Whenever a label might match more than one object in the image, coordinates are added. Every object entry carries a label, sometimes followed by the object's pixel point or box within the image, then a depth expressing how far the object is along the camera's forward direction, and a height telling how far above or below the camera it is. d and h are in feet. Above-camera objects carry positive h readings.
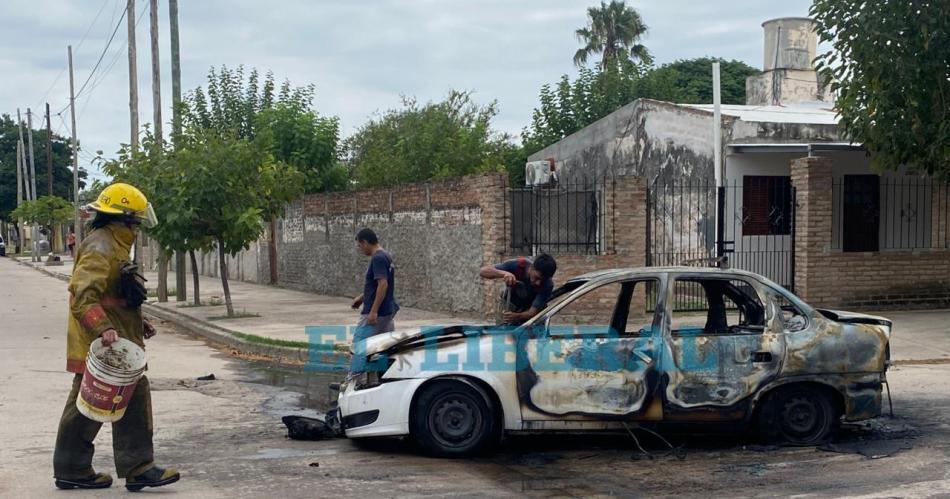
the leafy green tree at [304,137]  99.45 +8.44
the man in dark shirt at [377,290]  30.27 -2.13
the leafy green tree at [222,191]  59.88 +1.90
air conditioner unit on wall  59.41 +2.91
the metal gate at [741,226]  65.21 -0.52
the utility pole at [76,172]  143.02 +7.45
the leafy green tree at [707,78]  165.99 +24.26
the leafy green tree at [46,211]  189.57 +2.23
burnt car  24.21 -3.85
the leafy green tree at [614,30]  170.30 +32.45
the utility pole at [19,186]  212.48 +7.88
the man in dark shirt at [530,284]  27.53 -1.80
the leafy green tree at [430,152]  103.55 +7.35
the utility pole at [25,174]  219.82 +11.14
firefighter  20.89 -2.42
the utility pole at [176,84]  74.59 +10.78
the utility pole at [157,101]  75.31 +9.49
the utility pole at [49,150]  210.53 +15.41
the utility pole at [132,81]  86.53 +12.48
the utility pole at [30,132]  205.16 +19.25
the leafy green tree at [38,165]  260.21 +15.39
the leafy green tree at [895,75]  46.11 +6.81
